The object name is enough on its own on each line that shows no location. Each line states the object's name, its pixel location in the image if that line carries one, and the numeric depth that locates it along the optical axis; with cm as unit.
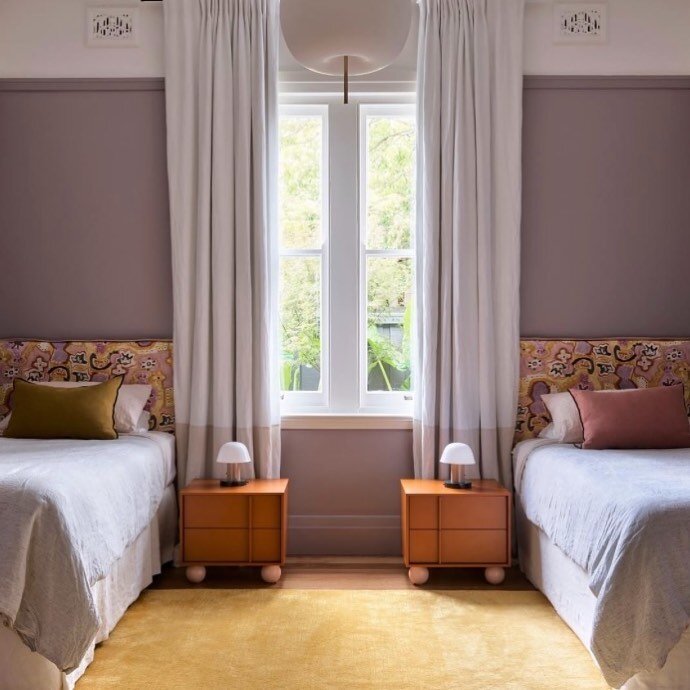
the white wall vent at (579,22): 412
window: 430
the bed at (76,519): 239
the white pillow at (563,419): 378
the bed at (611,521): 234
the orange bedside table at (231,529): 363
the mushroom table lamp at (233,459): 366
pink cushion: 352
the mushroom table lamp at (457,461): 363
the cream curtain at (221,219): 402
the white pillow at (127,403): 392
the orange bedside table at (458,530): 361
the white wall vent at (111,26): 415
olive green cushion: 365
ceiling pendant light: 231
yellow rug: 263
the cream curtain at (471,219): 402
